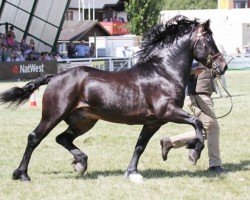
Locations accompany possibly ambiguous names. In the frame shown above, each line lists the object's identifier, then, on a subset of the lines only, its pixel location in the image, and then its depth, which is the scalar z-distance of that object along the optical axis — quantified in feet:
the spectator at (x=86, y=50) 140.96
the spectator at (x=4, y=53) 106.63
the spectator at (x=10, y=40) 115.24
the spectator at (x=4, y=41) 113.85
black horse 27.81
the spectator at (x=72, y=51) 137.59
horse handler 29.99
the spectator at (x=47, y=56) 113.91
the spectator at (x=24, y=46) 117.15
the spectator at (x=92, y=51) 142.61
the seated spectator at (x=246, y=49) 163.94
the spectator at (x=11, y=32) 119.24
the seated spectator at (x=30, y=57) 112.98
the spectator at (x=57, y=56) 117.96
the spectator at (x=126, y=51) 143.38
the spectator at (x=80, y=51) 138.76
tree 197.98
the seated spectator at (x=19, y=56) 109.50
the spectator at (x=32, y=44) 121.30
